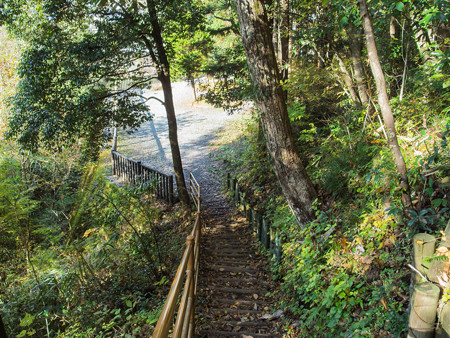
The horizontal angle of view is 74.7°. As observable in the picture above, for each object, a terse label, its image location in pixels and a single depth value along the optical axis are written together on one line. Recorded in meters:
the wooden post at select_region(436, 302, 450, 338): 1.72
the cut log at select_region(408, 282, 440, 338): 1.79
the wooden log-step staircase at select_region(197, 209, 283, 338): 3.99
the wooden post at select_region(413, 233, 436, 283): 1.96
